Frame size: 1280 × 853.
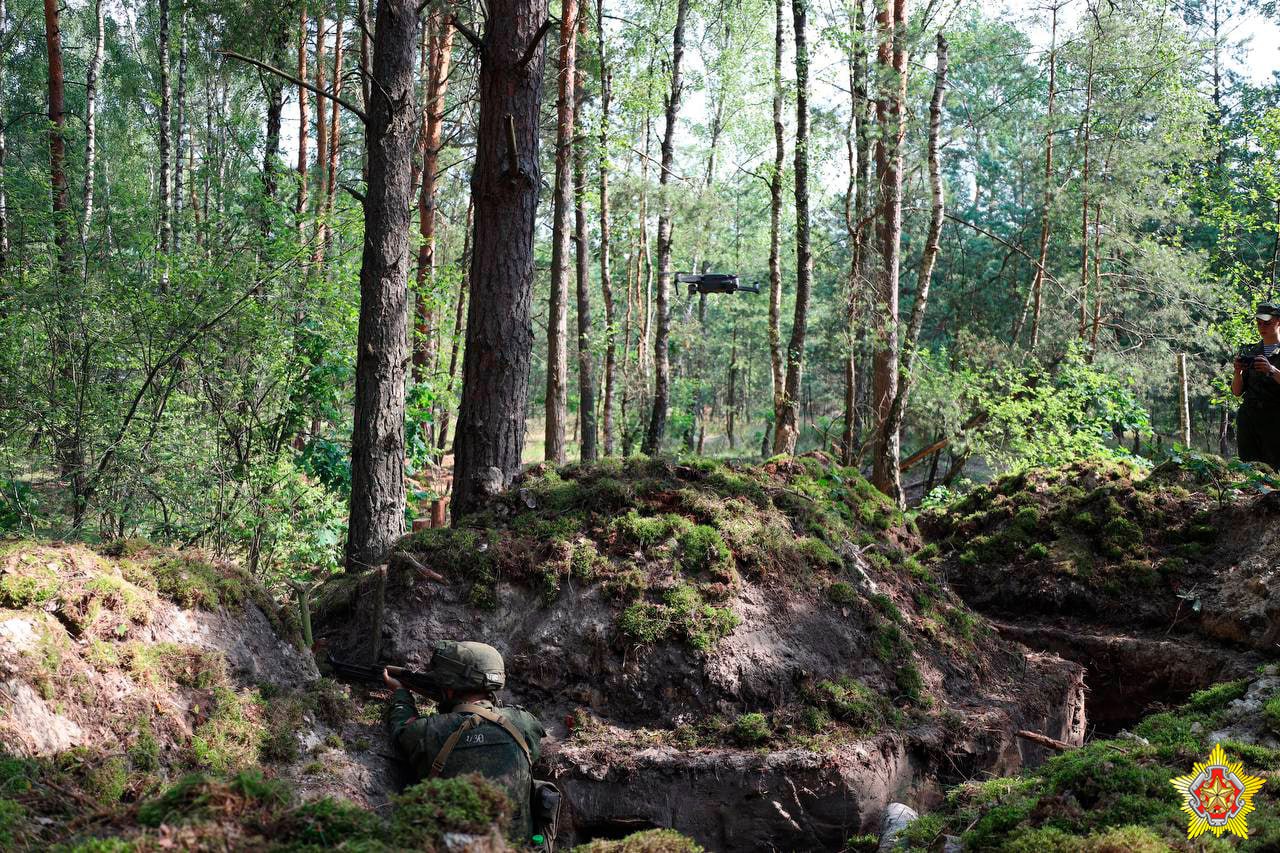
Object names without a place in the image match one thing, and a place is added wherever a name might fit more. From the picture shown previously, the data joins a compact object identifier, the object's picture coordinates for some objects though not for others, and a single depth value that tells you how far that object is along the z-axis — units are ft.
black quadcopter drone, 43.19
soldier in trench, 13.04
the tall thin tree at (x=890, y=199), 36.86
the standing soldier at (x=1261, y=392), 26.55
